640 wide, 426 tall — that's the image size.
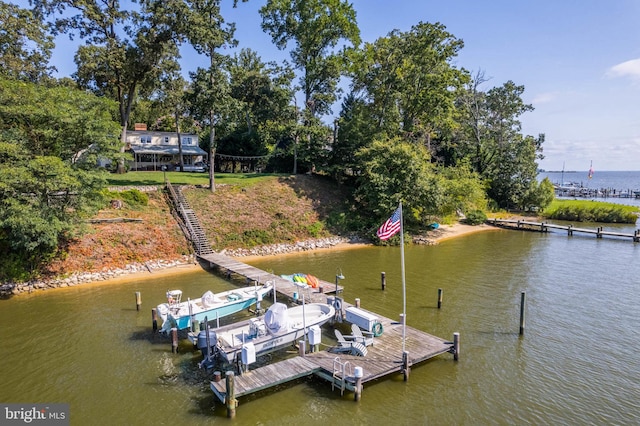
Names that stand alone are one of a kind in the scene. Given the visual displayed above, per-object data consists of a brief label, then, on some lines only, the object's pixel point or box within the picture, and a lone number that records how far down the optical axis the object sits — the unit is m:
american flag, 15.24
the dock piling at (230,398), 11.97
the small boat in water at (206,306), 17.05
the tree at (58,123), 23.86
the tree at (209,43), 33.62
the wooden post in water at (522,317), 17.86
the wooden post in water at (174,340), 16.18
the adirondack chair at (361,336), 15.47
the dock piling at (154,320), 18.15
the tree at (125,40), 35.00
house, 50.41
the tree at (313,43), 43.41
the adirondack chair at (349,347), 14.79
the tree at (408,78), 44.19
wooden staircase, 30.84
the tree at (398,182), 38.84
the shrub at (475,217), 49.56
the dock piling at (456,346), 15.29
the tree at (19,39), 33.84
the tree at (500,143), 57.97
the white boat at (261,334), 14.93
